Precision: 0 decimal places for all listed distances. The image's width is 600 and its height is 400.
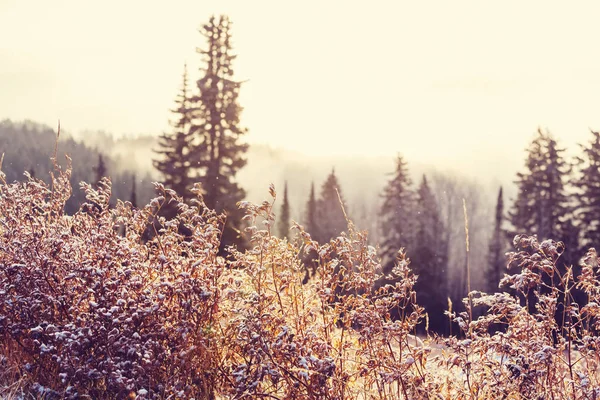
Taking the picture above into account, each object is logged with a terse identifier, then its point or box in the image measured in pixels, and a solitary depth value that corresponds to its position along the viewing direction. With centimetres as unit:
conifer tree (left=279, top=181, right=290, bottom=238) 3888
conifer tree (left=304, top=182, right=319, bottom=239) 4081
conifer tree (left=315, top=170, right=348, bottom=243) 4191
